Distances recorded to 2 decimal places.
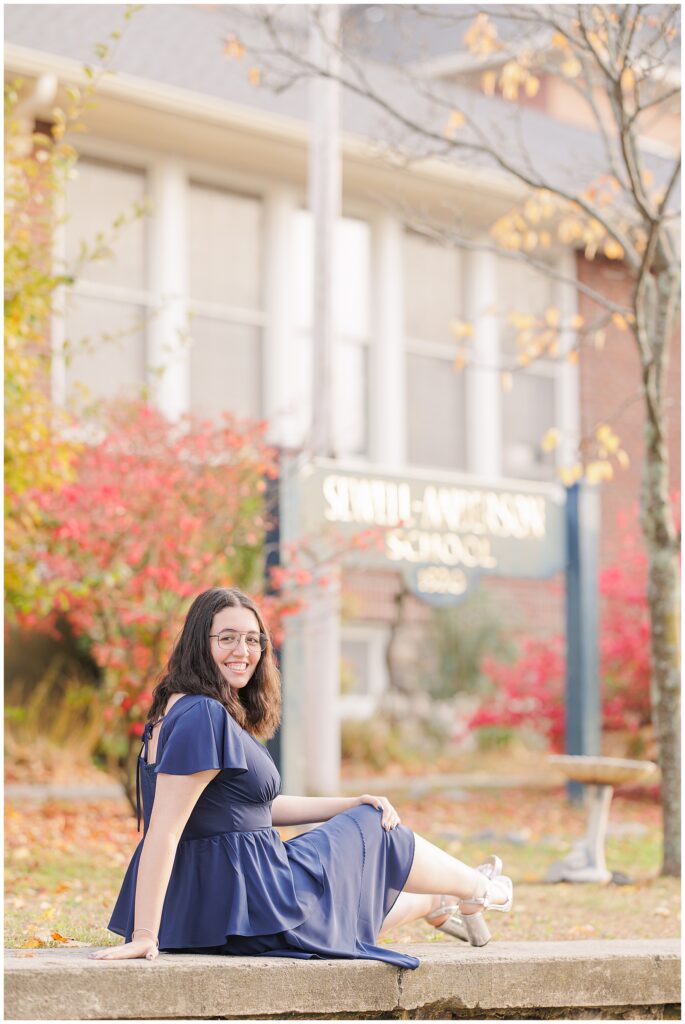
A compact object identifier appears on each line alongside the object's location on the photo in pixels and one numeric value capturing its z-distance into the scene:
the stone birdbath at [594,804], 13.19
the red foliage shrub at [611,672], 20.43
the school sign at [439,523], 16.52
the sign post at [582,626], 19.27
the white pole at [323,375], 17.42
